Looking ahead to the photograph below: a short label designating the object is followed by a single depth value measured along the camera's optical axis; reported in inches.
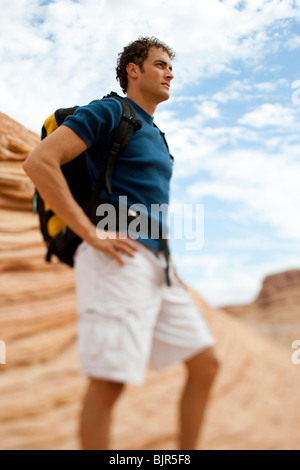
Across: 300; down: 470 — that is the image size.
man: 61.2
